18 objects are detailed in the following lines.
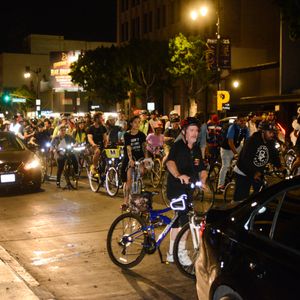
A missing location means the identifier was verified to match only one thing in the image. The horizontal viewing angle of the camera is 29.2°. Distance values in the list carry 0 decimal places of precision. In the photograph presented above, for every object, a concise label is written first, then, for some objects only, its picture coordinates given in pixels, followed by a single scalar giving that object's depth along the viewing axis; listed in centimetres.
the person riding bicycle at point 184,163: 705
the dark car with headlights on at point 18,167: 1351
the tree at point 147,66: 4947
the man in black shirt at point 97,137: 1477
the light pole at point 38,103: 5294
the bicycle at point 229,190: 1185
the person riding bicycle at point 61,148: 1509
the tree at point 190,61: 4297
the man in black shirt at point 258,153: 854
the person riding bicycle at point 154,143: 1559
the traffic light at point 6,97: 5858
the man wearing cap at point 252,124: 1996
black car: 361
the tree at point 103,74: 5310
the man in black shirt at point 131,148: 1116
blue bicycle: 702
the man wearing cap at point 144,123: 1867
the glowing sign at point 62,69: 6419
